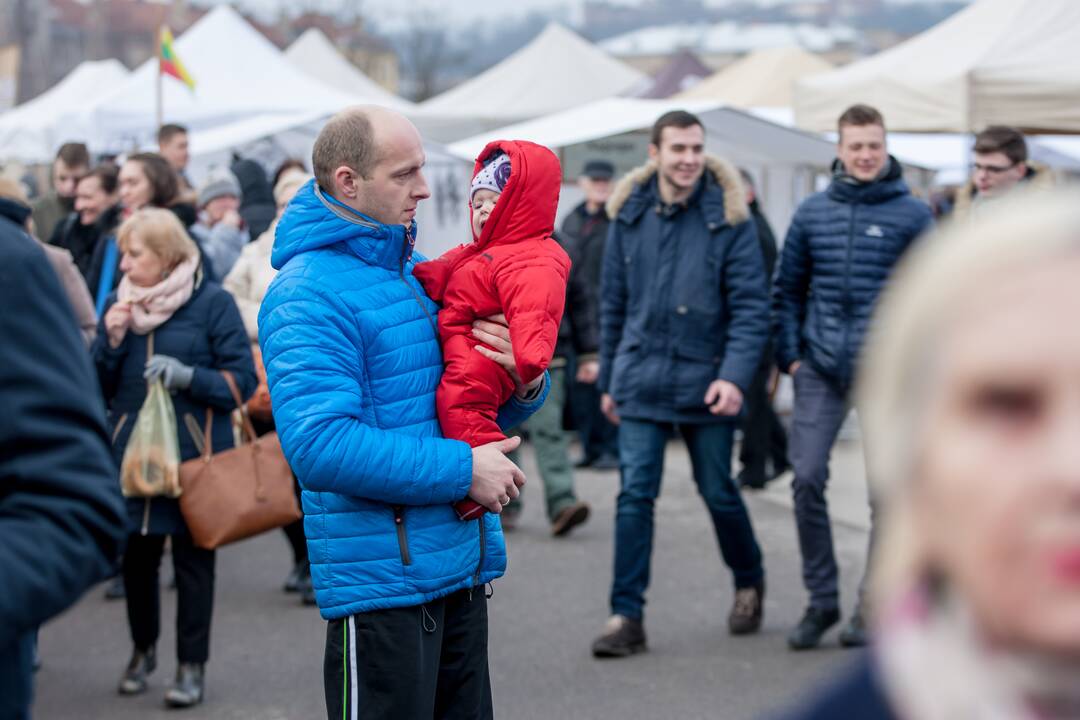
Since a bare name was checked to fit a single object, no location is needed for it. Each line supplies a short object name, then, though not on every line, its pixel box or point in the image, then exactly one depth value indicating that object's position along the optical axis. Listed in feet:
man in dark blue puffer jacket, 19.63
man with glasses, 22.81
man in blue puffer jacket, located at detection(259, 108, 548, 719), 10.36
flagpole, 45.63
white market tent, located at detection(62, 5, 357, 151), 53.83
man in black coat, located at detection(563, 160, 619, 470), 34.40
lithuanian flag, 50.72
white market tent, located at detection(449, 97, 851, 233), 40.22
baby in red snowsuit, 11.02
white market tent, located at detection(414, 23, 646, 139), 68.74
